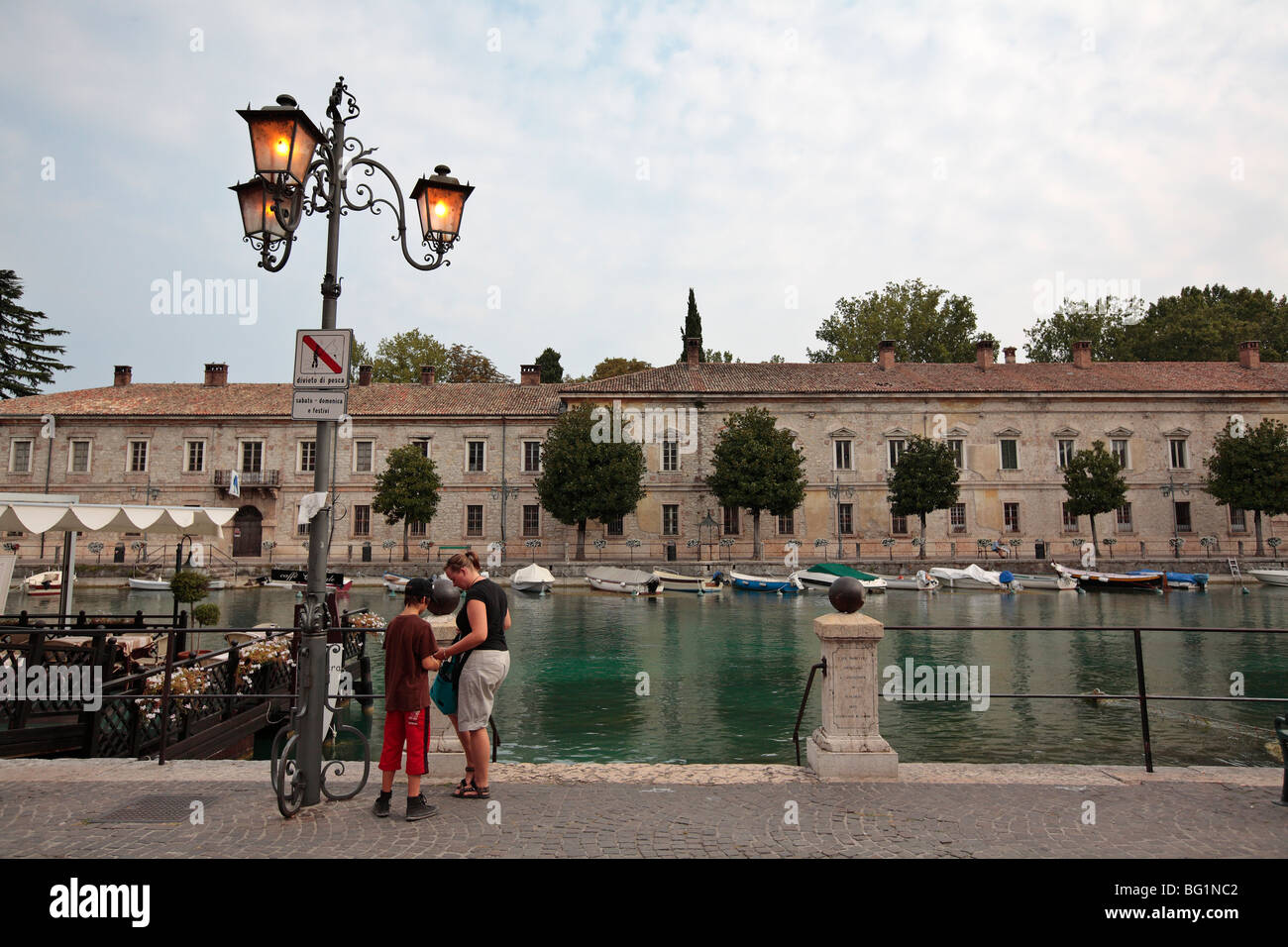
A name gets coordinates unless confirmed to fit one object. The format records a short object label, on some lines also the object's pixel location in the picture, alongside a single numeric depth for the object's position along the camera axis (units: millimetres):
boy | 5016
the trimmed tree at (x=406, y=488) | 38281
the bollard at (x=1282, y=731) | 5145
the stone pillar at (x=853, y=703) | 5684
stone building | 41344
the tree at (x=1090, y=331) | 60250
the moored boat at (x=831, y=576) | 30358
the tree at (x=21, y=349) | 48656
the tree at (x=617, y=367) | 59116
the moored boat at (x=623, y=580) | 30828
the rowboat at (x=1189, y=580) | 31984
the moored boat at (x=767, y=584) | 30859
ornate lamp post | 5070
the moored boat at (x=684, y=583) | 31422
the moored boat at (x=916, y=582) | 31922
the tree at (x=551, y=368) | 62250
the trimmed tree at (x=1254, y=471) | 37750
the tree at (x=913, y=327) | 58094
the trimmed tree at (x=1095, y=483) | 38188
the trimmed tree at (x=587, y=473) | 37219
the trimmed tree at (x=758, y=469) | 37562
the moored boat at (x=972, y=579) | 31961
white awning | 8945
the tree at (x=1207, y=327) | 54438
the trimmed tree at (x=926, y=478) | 38062
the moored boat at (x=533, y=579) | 31016
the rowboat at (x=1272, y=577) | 31969
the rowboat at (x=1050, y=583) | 31922
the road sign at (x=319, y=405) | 5219
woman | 5184
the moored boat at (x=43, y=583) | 28531
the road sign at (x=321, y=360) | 5324
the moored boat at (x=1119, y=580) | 31625
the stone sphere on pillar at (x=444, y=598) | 6043
